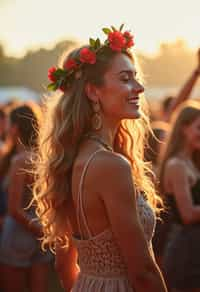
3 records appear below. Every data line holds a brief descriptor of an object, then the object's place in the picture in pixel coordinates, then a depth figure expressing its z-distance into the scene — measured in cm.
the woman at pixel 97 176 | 344
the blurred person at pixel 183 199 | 539
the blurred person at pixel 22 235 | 604
